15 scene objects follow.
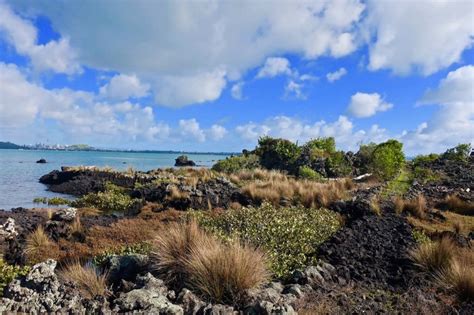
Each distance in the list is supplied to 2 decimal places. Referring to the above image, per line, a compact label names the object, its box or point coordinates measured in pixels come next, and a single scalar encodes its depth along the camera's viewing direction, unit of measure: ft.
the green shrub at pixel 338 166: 106.83
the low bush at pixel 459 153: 144.36
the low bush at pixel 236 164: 117.60
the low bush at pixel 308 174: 95.75
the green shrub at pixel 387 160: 93.86
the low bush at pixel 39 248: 31.98
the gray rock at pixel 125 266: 23.29
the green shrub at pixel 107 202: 65.05
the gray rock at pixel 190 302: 17.44
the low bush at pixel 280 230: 26.84
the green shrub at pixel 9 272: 23.20
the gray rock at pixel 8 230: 36.89
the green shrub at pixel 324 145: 122.11
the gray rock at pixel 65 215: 46.96
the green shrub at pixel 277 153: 120.57
